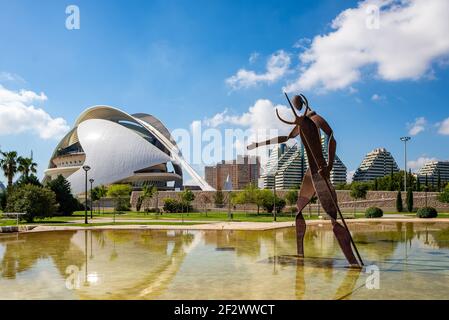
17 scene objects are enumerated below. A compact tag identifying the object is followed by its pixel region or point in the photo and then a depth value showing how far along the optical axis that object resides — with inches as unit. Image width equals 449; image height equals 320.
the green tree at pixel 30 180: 1459.2
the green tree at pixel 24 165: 1615.4
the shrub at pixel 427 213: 1254.9
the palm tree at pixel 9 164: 1587.1
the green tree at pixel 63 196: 1521.9
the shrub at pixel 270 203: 1529.3
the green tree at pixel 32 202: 1072.2
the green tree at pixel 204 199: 1869.5
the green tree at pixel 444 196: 1606.8
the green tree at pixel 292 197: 1658.5
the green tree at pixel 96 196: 2064.0
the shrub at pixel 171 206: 1701.5
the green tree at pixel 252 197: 1525.6
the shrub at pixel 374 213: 1301.7
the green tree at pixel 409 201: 1654.5
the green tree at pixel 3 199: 1530.5
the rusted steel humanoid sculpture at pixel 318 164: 390.6
